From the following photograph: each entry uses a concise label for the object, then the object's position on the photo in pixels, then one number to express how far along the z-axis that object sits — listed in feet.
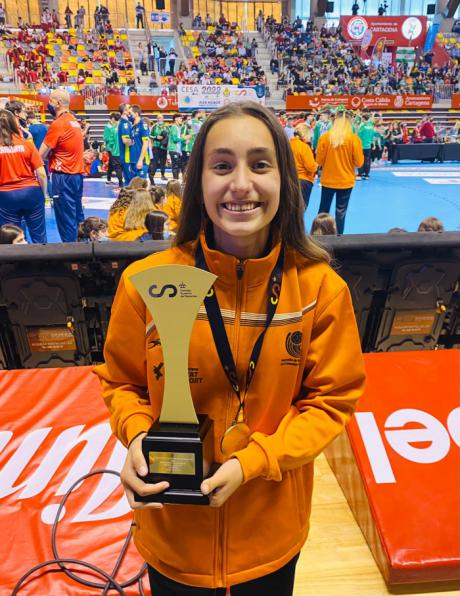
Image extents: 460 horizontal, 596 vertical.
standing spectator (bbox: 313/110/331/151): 34.60
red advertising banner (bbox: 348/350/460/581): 5.29
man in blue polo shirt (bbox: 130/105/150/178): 30.71
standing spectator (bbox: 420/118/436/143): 50.88
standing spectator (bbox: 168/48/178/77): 73.14
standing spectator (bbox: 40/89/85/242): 17.83
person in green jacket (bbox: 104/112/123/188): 33.09
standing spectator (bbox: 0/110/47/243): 15.79
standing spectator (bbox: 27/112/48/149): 28.40
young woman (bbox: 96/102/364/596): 3.31
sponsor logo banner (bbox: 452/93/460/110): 63.87
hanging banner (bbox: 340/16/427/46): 88.33
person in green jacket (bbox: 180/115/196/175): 38.55
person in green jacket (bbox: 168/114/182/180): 39.01
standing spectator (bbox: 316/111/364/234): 19.94
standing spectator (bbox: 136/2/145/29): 85.30
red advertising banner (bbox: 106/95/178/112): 56.95
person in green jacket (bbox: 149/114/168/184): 39.45
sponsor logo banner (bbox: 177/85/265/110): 55.67
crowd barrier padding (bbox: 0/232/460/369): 8.73
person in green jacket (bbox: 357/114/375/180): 38.86
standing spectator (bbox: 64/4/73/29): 82.33
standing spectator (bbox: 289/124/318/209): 20.61
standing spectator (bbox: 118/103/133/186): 30.40
